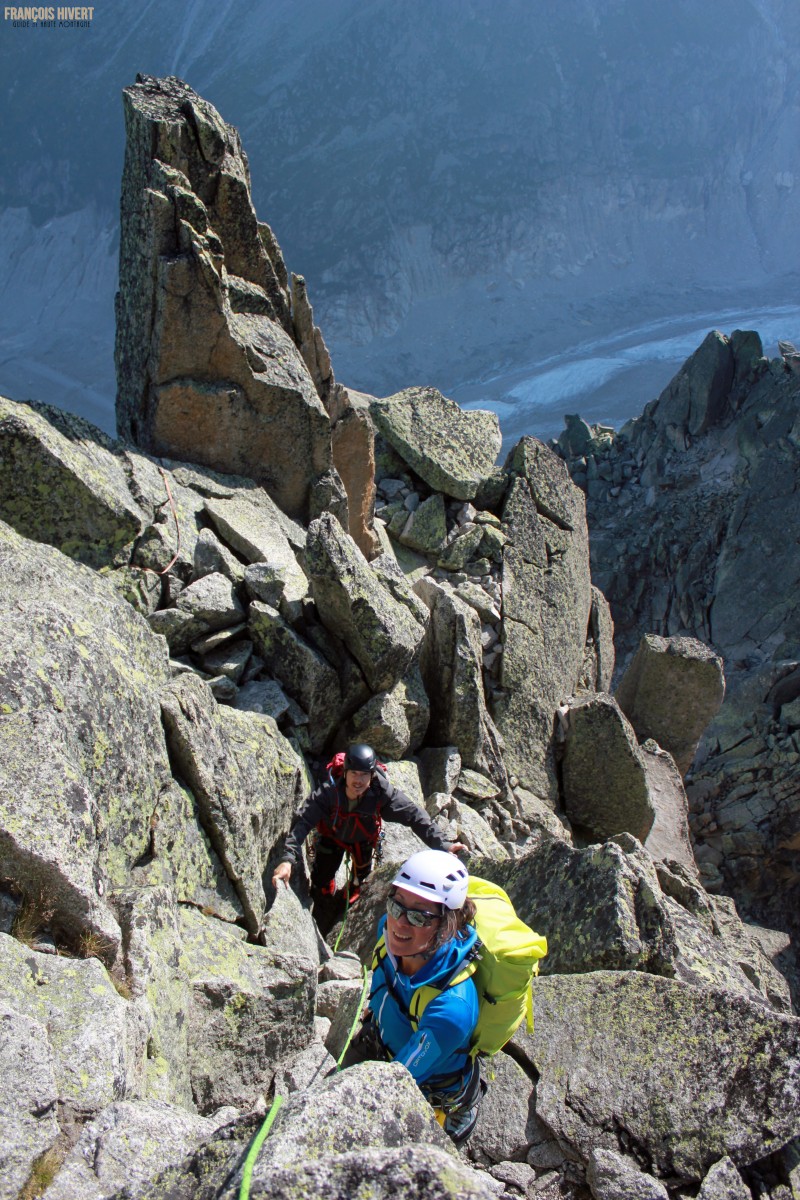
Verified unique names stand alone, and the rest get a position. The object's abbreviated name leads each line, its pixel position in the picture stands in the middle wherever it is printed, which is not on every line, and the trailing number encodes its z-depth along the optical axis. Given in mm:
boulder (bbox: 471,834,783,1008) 8672
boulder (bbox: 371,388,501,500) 21312
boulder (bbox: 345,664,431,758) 13695
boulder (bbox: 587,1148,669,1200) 6555
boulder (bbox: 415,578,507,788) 15508
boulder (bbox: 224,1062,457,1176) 4141
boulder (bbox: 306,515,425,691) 13047
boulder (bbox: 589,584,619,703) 22734
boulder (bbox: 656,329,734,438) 70250
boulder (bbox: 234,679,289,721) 12211
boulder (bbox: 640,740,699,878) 18531
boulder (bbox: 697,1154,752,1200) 6699
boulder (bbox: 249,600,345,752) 13039
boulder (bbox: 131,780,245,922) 8328
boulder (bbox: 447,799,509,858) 13094
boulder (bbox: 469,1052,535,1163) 7086
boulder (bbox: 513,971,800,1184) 6980
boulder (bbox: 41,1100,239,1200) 4797
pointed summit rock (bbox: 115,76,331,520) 15898
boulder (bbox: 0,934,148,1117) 5348
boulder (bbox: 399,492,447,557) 20422
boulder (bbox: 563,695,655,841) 17734
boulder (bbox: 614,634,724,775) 22984
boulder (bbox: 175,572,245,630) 12617
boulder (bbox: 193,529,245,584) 13469
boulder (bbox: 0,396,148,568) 11516
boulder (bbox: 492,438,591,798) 17578
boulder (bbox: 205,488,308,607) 14211
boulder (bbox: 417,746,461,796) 14570
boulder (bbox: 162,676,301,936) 9391
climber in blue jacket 5520
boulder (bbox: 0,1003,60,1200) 4711
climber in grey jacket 9570
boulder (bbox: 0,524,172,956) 6582
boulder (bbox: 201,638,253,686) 12430
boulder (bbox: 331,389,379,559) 19234
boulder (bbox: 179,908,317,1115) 6996
